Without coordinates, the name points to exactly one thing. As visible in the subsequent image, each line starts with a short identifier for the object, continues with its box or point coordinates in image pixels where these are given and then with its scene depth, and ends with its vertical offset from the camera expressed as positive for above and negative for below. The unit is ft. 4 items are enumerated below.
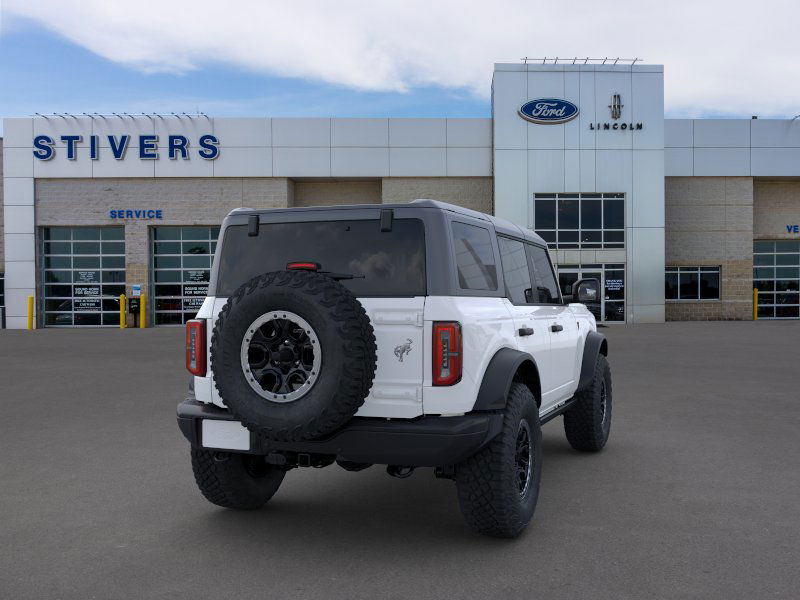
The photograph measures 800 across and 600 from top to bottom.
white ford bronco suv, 12.66 -1.07
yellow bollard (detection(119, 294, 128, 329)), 101.98 -1.84
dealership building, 101.19 +15.92
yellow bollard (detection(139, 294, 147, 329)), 103.55 -1.82
